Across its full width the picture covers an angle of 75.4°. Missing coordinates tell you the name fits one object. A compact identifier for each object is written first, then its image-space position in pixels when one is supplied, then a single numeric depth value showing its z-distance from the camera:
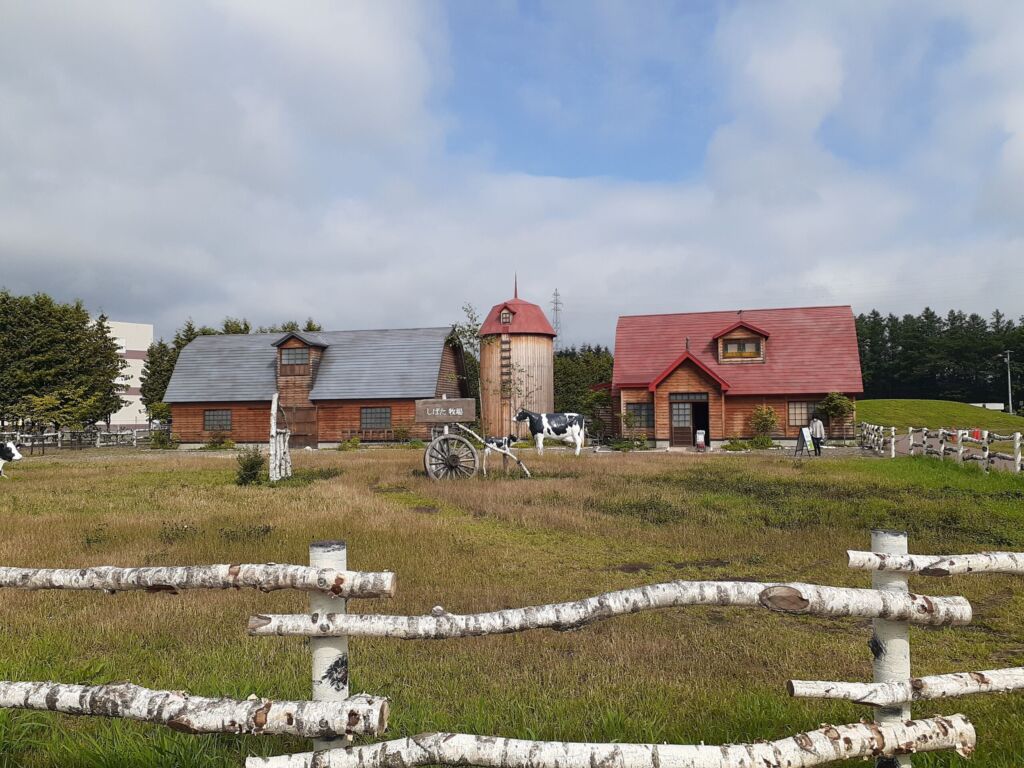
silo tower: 38.62
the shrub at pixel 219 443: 36.18
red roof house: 32.47
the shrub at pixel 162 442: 37.84
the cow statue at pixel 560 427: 27.70
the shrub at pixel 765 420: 31.98
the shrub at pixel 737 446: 30.70
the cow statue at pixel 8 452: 19.54
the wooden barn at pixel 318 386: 36.45
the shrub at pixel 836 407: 31.47
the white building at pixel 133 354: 76.75
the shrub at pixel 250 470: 17.72
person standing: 25.88
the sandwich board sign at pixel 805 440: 25.66
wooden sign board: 18.64
